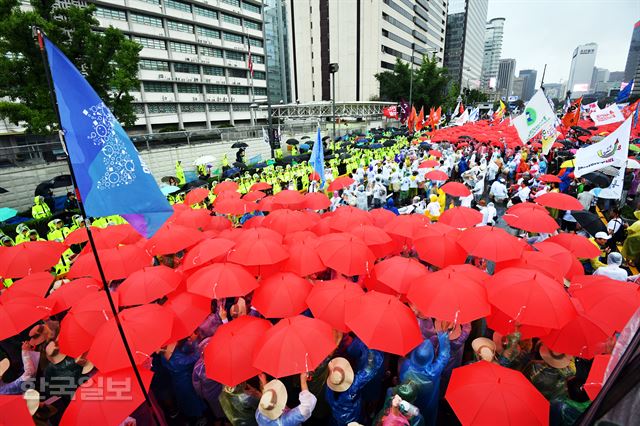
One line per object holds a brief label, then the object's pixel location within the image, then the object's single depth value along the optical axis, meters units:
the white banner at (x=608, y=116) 12.80
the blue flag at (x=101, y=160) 2.71
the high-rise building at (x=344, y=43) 49.47
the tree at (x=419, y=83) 44.88
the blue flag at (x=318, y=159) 7.97
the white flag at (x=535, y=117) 10.20
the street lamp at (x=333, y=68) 17.69
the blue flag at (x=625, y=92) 21.36
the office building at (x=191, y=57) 34.69
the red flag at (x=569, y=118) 17.52
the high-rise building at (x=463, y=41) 103.19
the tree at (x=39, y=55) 11.54
